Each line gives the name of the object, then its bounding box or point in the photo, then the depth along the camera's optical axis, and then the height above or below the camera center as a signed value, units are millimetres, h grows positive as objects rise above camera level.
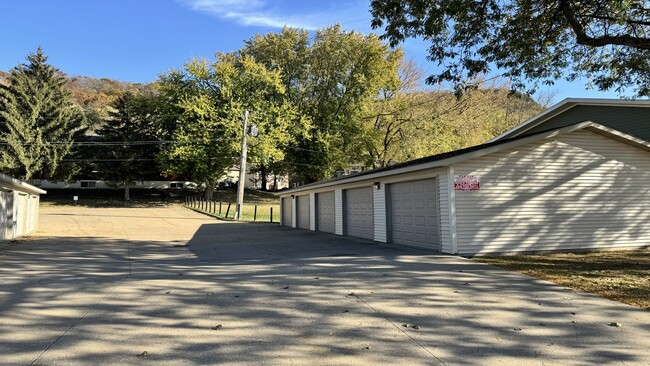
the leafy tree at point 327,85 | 38656 +12139
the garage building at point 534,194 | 10609 +504
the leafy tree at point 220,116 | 38062 +9078
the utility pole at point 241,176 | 28841 +2879
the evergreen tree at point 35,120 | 38156 +9188
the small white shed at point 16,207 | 15056 +516
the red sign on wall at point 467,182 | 10523 +786
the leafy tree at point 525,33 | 9977 +4502
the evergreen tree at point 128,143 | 42312 +7397
